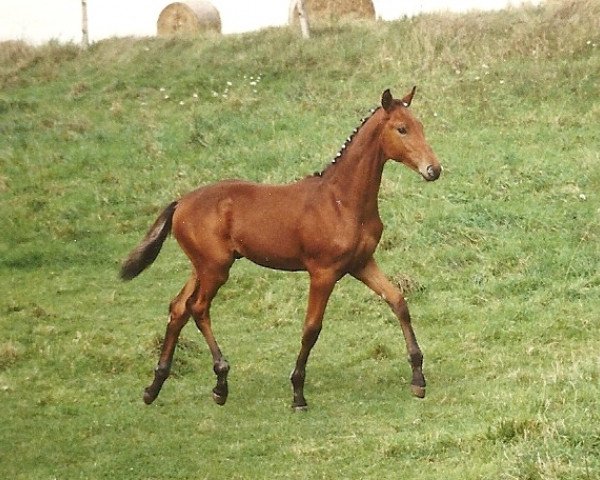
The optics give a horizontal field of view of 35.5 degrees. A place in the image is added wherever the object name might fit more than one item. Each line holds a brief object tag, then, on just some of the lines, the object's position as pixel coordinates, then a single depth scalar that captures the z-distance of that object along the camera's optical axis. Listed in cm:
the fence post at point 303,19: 2550
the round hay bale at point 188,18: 2956
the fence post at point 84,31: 2950
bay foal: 843
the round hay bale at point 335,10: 2792
